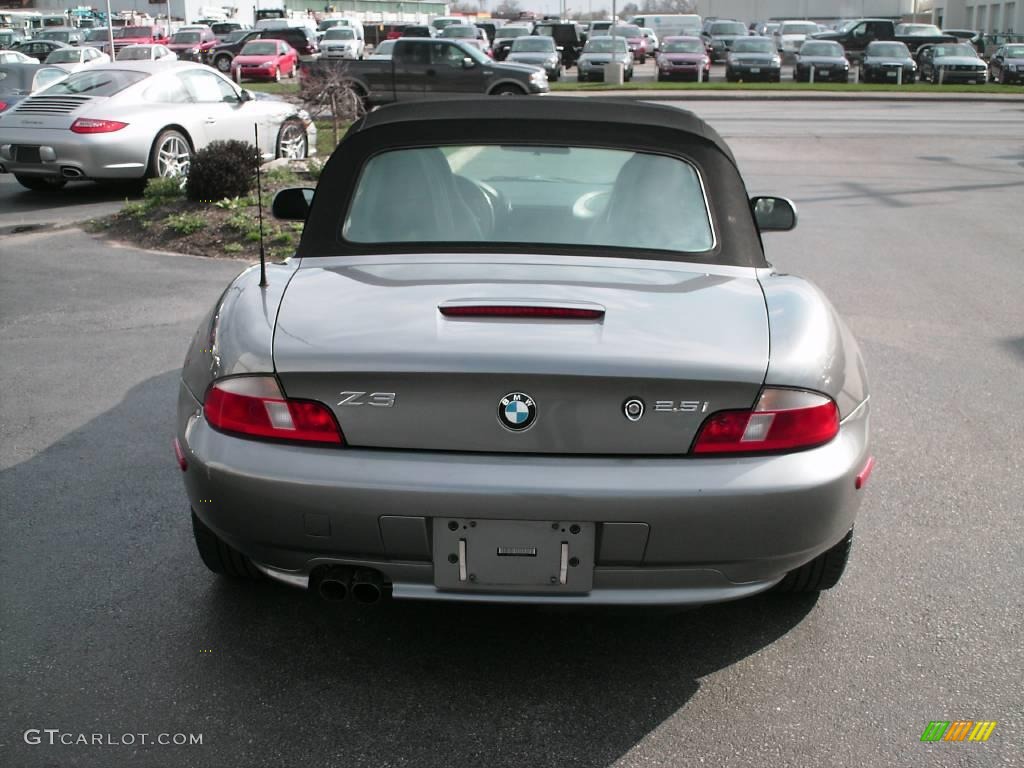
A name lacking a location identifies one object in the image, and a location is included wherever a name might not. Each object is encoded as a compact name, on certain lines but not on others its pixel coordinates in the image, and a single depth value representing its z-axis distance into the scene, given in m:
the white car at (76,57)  36.66
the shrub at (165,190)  12.12
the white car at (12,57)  28.15
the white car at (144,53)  36.08
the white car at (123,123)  12.81
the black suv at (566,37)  50.16
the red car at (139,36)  51.28
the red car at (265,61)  40.25
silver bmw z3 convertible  2.85
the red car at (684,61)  37.31
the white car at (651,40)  54.74
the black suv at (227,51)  46.36
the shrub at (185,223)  10.79
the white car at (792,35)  53.78
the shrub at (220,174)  11.55
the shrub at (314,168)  13.56
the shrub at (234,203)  11.45
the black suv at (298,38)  51.94
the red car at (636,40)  51.78
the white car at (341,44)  48.03
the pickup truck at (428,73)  26.42
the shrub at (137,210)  11.47
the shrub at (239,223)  10.77
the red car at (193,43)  48.38
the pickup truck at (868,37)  47.31
